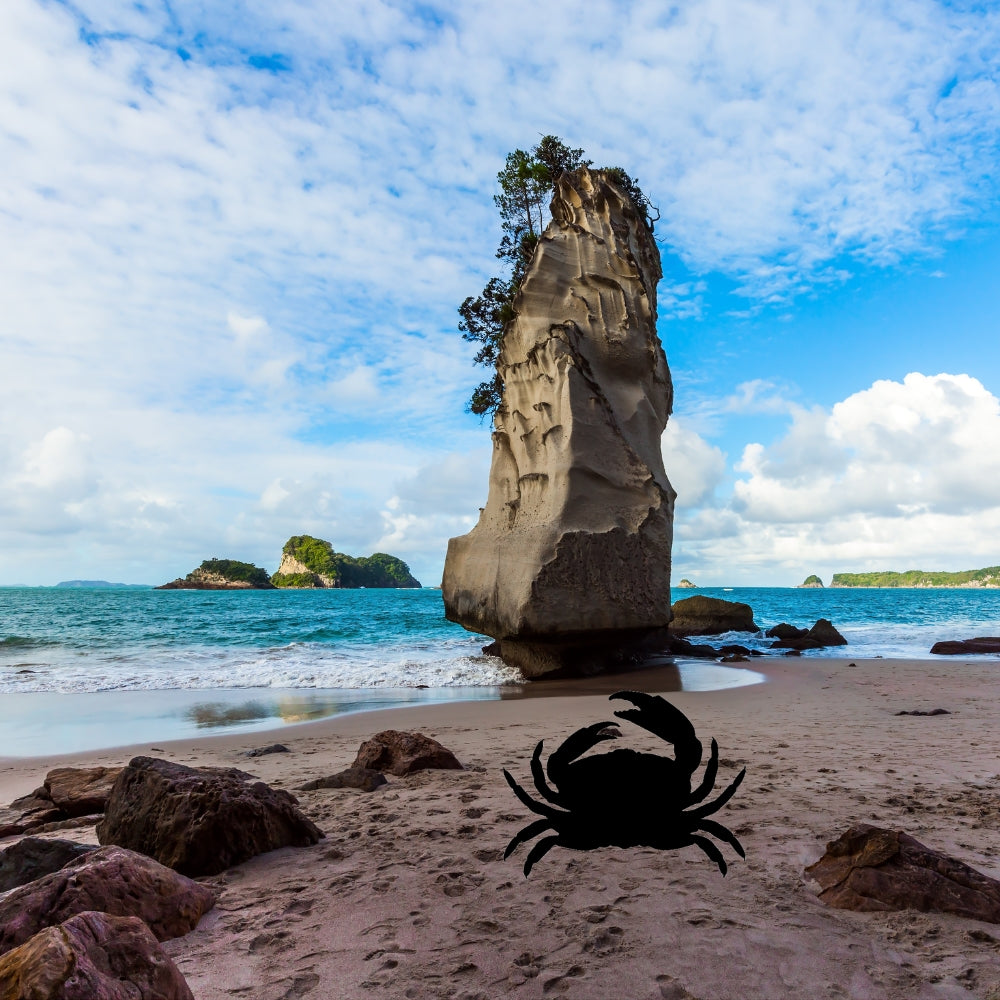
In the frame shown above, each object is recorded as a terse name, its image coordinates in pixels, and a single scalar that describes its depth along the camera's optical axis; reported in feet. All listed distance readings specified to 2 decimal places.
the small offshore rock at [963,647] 57.00
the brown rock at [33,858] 10.73
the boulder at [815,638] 63.93
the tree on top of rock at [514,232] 63.82
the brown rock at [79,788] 15.42
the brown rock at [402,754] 17.75
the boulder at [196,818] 11.50
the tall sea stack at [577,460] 43.45
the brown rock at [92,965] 5.91
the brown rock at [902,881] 9.16
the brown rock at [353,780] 16.55
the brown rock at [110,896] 8.20
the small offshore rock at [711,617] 82.89
